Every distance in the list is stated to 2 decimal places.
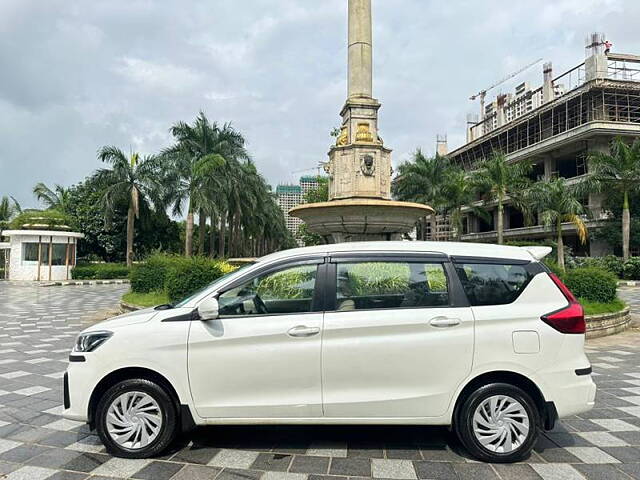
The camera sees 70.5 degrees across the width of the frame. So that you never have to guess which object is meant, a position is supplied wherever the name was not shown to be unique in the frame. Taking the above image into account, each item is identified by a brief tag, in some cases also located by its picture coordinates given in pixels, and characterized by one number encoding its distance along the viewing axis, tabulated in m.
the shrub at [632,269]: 26.88
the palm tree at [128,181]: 31.67
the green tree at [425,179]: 35.62
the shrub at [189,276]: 10.72
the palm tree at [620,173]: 27.10
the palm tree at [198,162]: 27.42
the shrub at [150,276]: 14.13
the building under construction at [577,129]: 35.38
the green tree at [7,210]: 42.03
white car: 3.59
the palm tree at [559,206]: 25.77
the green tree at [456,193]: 34.03
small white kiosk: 30.22
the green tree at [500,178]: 30.22
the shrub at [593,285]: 10.57
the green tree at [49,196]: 41.90
